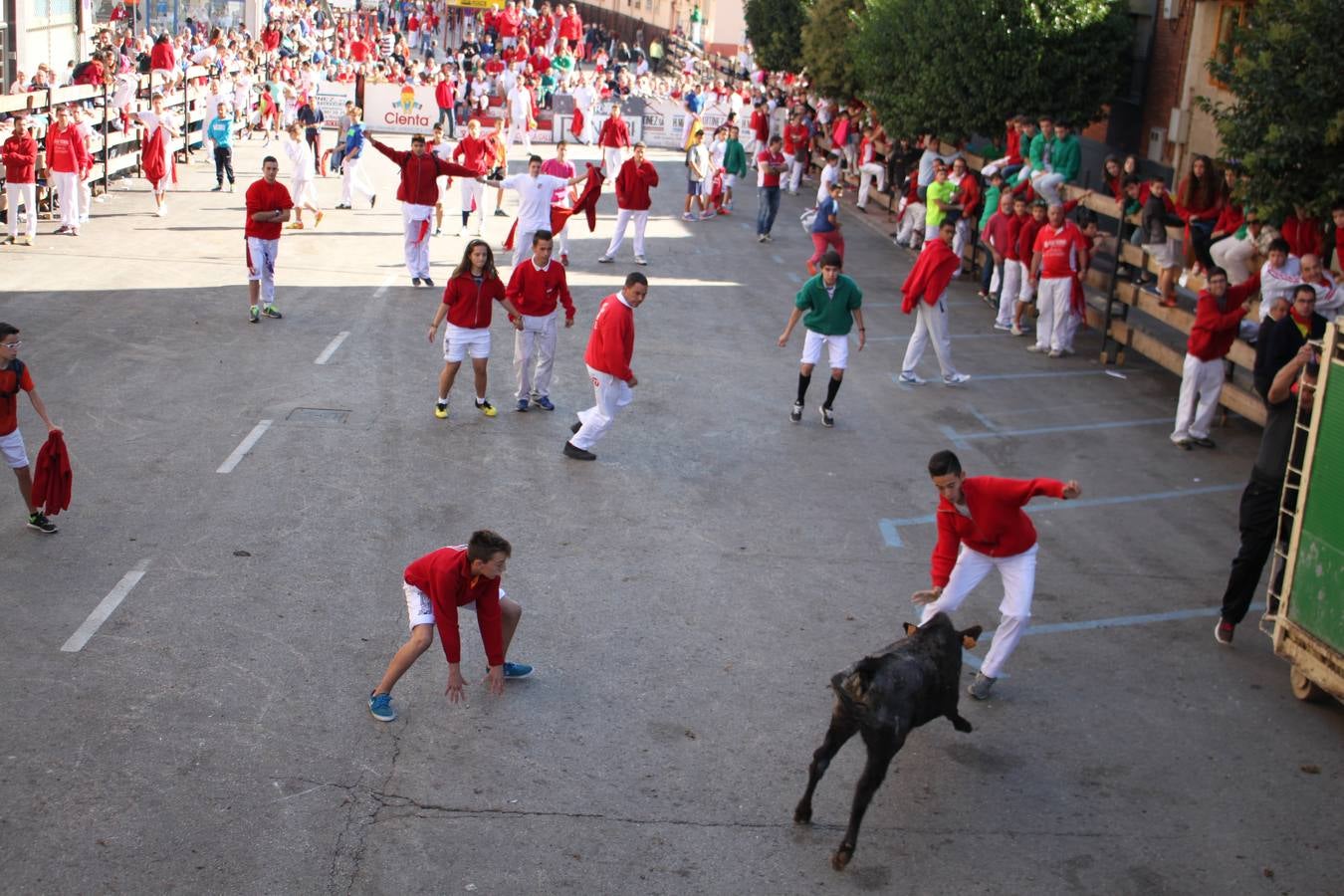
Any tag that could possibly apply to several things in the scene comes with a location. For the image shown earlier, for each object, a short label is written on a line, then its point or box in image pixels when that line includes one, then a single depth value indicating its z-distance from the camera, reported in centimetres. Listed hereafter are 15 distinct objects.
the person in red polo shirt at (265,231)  1717
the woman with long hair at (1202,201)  1759
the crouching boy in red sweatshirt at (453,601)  778
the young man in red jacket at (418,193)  2005
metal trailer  888
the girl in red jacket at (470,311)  1406
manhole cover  1409
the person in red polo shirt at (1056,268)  1834
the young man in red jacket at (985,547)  851
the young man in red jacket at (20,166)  2127
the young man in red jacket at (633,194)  2278
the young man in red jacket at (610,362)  1309
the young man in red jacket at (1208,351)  1455
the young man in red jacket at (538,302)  1445
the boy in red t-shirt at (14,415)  1063
